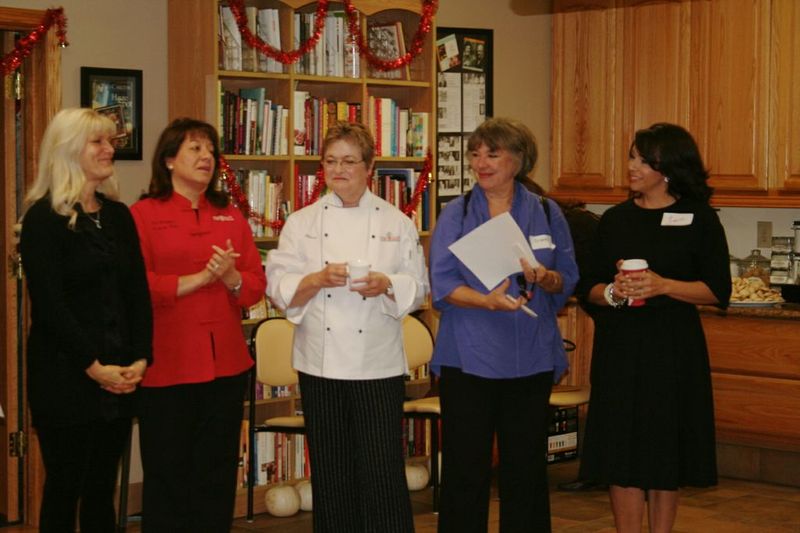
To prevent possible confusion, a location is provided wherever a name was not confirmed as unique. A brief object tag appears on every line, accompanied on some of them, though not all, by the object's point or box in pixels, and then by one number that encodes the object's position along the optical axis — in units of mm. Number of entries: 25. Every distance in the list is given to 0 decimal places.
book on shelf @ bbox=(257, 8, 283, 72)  5281
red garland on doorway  4879
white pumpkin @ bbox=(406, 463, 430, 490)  5652
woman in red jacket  3678
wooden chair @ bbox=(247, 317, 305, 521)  4992
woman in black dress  3854
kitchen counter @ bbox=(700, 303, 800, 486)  5691
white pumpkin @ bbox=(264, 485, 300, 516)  5262
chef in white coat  3756
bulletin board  6332
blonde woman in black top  3254
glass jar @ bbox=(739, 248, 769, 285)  6277
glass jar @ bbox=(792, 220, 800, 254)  6188
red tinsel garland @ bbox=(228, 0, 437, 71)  5152
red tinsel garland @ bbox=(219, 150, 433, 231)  5172
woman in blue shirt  3729
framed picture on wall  5020
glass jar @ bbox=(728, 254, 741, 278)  6438
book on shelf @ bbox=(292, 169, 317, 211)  5453
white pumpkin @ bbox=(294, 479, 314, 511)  5341
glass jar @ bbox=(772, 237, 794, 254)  6250
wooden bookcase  5094
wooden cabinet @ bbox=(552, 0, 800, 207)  5934
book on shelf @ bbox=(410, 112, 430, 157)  5832
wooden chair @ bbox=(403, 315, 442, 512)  5180
